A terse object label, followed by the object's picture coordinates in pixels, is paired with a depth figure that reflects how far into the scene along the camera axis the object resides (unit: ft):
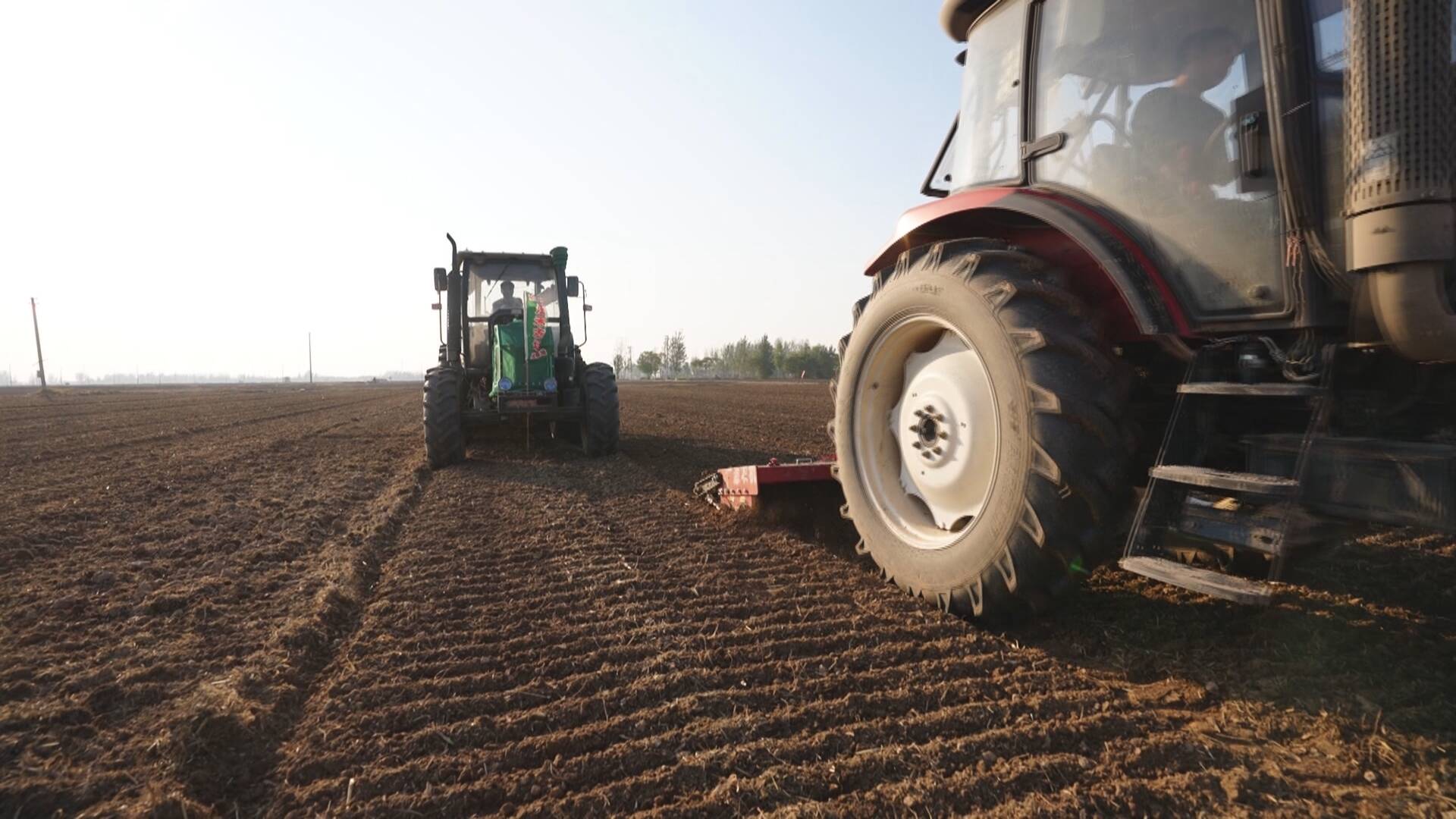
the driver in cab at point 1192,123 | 6.66
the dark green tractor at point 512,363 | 23.30
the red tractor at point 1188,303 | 5.43
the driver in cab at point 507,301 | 27.32
